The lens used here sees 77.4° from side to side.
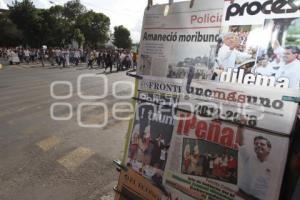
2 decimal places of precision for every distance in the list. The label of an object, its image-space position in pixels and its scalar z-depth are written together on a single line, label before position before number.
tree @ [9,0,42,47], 32.07
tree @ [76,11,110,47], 44.75
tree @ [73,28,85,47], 38.17
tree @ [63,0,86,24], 48.18
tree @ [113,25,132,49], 63.24
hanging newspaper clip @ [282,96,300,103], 1.35
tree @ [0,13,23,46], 32.82
